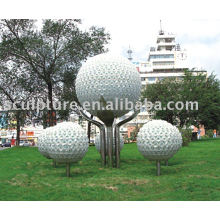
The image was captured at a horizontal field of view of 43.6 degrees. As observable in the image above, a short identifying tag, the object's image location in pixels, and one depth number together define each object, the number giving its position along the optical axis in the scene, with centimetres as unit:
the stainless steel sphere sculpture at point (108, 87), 921
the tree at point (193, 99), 2566
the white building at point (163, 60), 5400
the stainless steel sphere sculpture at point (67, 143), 780
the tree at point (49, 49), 1861
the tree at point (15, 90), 1906
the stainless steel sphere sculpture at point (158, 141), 804
